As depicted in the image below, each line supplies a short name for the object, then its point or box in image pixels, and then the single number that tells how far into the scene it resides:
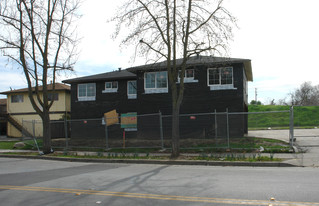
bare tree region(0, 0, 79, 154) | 16.66
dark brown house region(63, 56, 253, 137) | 19.42
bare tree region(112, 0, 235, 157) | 13.13
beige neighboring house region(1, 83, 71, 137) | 32.56
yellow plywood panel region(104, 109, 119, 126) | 18.09
